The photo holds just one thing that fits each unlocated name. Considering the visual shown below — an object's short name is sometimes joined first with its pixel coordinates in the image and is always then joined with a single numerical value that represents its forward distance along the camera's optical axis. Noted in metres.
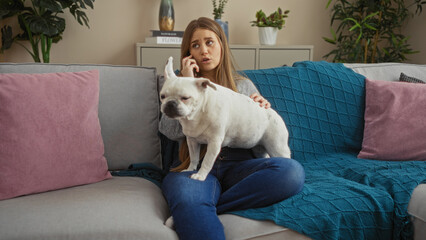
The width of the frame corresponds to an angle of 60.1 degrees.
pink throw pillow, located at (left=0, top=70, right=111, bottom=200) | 1.33
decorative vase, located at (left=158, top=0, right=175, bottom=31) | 3.37
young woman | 1.21
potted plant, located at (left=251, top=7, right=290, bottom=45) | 3.42
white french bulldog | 1.24
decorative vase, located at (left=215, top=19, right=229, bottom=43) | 3.34
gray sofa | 1.14
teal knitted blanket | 1.29
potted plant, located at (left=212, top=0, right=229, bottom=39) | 3.36
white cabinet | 3.25
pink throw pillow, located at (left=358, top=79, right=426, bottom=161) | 1.85
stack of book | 3.26
